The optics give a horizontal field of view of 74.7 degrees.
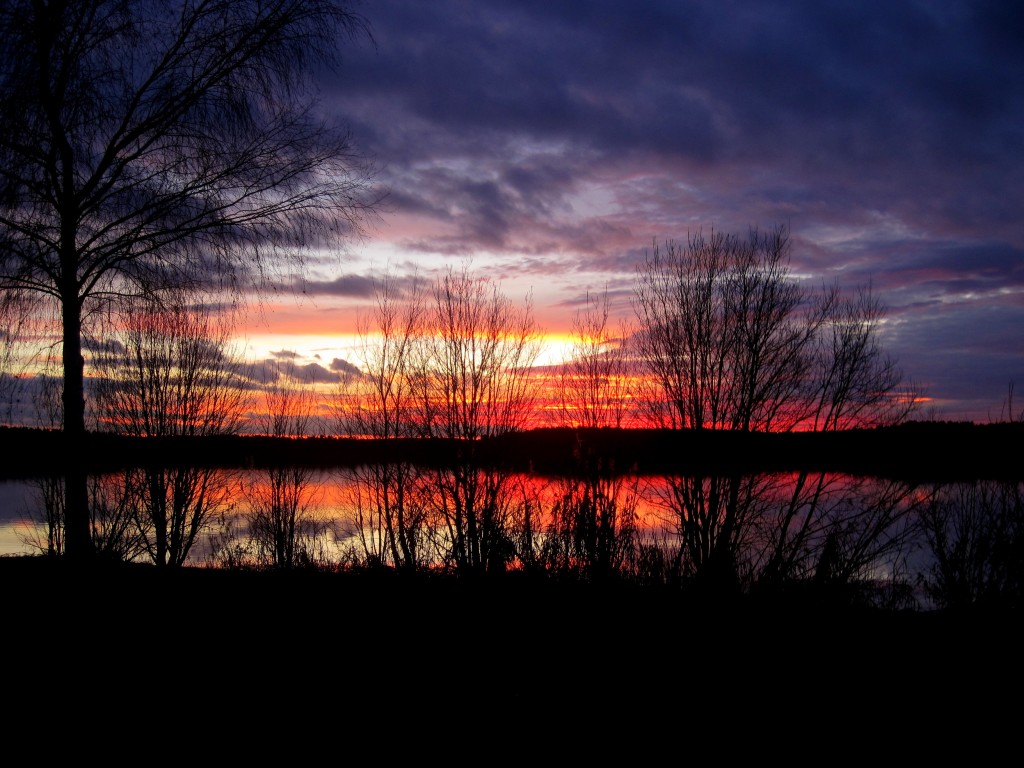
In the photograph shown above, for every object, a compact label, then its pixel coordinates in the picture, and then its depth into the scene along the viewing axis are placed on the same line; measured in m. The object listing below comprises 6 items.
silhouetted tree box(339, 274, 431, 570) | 14.52
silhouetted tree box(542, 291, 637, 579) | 9.84
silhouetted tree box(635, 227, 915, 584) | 12.56
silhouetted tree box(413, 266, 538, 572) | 13.18
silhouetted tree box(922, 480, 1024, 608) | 7.63
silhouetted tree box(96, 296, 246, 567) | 12.35
